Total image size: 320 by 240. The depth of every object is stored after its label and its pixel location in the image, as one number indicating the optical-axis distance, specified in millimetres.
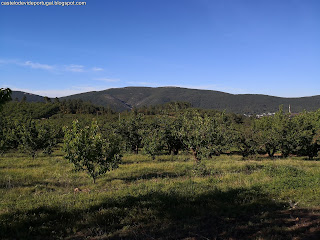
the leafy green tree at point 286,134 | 34406
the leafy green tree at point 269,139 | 34772
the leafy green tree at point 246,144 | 33994
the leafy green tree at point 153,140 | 32344
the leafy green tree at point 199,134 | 23094
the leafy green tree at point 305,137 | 34384
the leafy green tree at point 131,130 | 38094
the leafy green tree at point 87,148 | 15906
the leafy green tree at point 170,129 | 35038
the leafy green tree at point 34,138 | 32344
